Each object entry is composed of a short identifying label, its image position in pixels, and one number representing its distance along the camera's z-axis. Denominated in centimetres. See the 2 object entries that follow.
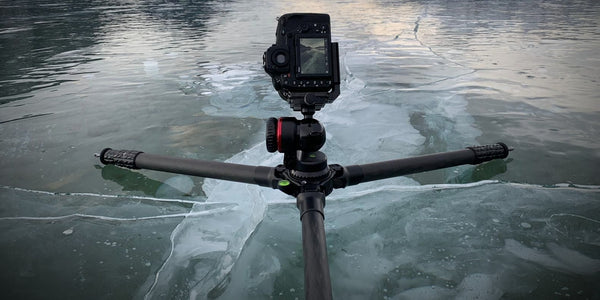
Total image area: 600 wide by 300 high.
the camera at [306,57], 65
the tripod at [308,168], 49
